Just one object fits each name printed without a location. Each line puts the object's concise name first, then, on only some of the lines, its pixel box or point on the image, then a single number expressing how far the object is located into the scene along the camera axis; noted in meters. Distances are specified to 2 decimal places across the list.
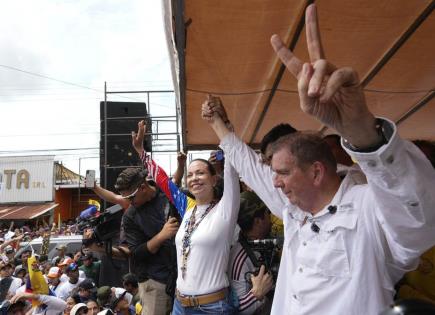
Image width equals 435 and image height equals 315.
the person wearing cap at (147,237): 3.12
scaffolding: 9.43
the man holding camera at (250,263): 2.35
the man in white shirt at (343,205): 1.07
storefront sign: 30.72
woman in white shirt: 2.39
